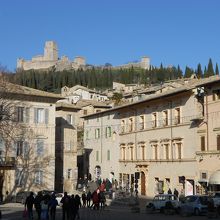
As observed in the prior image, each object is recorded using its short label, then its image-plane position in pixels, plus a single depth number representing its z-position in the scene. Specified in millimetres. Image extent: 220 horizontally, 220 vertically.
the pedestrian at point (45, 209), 27297
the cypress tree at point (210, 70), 146050
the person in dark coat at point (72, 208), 26312
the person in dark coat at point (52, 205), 27094
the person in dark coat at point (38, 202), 27578
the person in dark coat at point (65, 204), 26406
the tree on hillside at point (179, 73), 173975
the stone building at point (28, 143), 51156
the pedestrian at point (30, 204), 27922
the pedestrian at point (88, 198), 39688
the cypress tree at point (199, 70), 153700
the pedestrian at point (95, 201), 35594
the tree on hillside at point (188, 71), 156225
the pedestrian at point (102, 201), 38078
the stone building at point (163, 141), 45281
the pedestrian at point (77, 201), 26628
